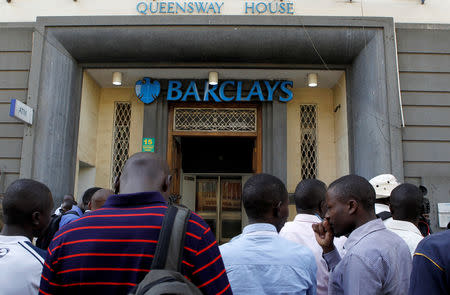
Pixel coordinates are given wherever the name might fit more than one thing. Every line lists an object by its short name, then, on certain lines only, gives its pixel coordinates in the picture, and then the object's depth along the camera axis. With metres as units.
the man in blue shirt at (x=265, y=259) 1.94
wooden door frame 8.46
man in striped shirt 1.40
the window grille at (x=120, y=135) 8.70
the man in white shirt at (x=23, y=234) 1.96
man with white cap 3.85
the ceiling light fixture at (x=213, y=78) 7.92
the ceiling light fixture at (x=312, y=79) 7.95
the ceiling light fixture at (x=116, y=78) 8.06
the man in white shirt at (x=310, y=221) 2.59
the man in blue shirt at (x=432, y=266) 1.37
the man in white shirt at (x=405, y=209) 2.89
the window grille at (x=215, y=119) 8.65
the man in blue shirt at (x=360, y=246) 1.91
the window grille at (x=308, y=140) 8.62
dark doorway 11.59
